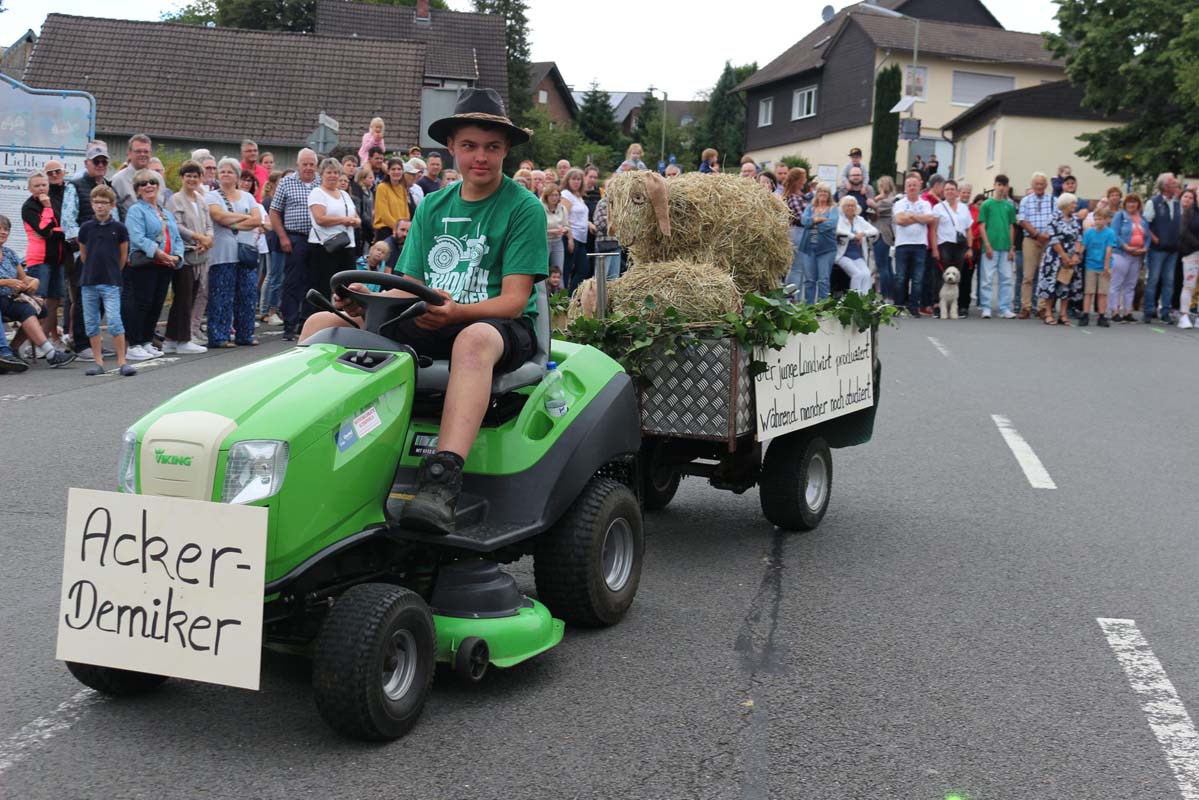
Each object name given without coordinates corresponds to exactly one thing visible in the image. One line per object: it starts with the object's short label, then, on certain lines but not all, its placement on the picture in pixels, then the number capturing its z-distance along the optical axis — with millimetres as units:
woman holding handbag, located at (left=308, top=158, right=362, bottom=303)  14695
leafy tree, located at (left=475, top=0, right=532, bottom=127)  82750
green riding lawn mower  3953
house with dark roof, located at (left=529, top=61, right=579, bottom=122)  104875
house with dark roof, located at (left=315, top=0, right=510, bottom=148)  64062
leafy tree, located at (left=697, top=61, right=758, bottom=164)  96938
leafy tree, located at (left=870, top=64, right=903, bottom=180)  58062
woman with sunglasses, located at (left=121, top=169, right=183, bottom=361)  13062
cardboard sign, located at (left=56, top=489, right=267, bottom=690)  3838
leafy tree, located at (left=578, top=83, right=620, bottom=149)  98562
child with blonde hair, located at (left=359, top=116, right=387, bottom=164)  18938
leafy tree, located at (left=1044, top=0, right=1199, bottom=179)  36438
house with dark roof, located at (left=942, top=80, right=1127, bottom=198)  50656
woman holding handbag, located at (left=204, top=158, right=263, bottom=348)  14516
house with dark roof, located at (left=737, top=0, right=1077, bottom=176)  60562
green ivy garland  6293
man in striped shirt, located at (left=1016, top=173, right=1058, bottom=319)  22000
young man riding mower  4668
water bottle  5148
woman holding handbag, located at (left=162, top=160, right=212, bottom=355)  14031
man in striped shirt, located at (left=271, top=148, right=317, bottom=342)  15055
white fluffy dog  21438
